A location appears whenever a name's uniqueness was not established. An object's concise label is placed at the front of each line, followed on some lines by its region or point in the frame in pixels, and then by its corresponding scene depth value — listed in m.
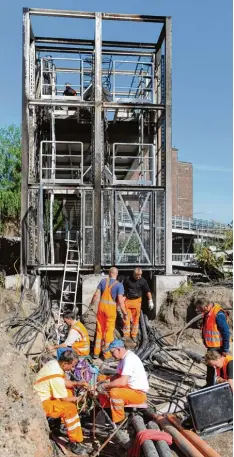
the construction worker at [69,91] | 17.55
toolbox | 5.99
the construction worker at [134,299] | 12.19
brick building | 58.72
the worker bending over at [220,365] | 6.80
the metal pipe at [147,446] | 5.62
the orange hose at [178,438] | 5.70
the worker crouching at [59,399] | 6.72
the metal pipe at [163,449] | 5.61
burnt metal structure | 15.11
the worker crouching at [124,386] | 7.12
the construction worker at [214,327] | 7.95
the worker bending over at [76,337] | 9.09
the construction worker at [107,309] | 11.08
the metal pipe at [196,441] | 5.51
